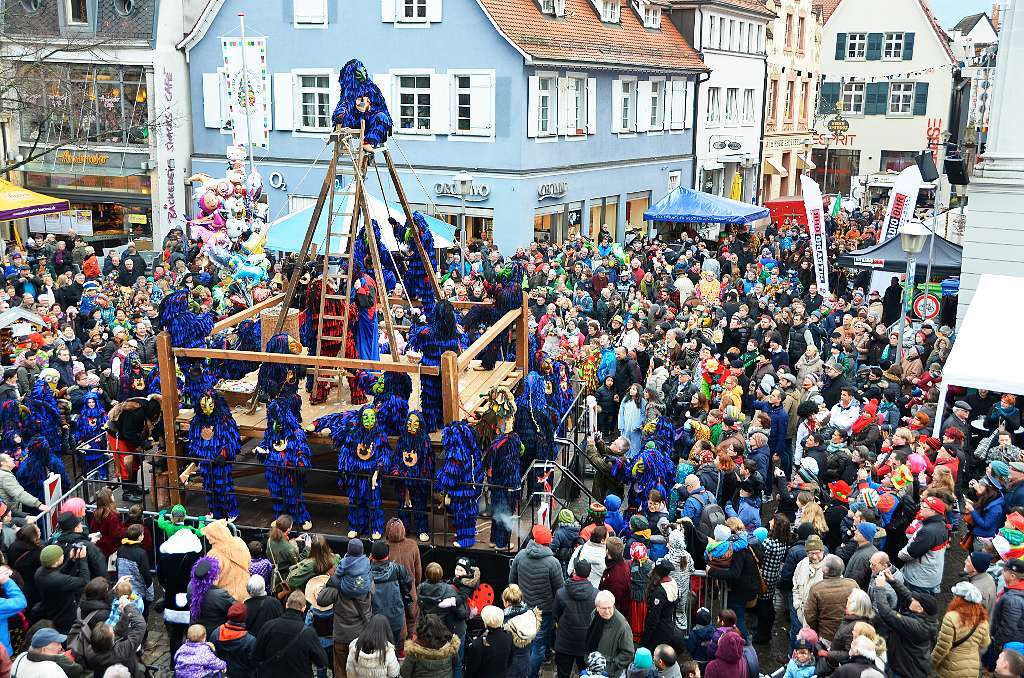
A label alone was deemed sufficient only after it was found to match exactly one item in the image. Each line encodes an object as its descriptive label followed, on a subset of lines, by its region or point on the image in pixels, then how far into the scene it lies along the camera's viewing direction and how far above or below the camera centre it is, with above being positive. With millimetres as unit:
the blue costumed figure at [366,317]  11820 -2334
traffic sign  16920 -3011
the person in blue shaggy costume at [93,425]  11469 -3540
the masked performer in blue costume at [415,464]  9742 -3283
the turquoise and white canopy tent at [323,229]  17484 -2127
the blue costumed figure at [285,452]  9953 -3246
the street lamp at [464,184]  24742 -1720
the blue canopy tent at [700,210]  26266 -2354
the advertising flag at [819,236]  20703 -2307
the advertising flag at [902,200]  19375 -1502
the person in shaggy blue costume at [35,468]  10586 -3652
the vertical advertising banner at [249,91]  26031 +537
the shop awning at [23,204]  22891 -2159
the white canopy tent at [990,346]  11570 -2642
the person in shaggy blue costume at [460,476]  9555 -3315
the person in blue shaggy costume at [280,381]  10133 -2673
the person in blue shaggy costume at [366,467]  9727 -3309
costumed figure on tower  10898 +76
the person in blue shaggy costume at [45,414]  11016 -3281
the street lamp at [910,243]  14797 -1752
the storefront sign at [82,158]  30094 -1409
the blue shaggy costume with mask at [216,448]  10195 -3315
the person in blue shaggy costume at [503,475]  9906 -3444
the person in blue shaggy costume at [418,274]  12188 -1880
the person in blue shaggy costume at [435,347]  10359 -2315
